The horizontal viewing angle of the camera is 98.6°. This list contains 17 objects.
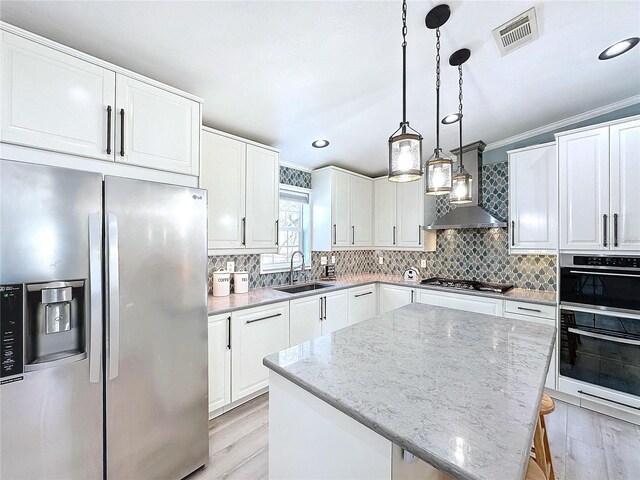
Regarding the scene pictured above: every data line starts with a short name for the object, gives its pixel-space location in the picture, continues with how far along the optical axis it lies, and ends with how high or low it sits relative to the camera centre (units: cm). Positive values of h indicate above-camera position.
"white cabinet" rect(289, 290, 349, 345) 283 -84
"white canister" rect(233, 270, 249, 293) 285 -44
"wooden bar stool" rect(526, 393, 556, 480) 132 -101
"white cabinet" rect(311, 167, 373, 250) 369 +44
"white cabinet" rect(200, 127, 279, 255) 243 +47
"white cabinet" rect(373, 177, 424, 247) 379 +38
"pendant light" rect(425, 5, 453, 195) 147 +39
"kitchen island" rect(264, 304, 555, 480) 74 -55
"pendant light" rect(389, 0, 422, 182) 119 +38
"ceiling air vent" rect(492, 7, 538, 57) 160 +128
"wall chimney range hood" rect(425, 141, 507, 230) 322 +39
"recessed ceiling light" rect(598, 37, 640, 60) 178 +128
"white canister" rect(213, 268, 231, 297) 264 -42
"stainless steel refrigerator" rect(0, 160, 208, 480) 116 -42
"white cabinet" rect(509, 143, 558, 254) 271 +41
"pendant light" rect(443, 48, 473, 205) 182 +37
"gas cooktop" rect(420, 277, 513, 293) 306 -54
